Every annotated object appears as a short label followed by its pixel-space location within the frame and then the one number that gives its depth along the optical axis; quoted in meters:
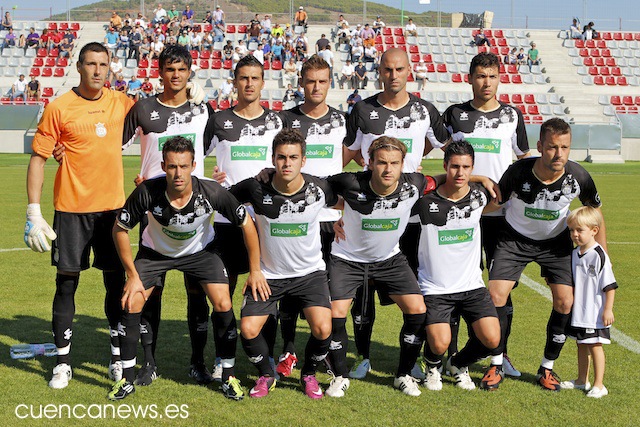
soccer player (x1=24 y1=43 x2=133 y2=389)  5.69
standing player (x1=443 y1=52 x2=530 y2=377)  6.23
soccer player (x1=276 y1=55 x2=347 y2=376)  6.14
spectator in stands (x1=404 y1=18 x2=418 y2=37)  39.16
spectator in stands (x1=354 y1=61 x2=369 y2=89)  33.12
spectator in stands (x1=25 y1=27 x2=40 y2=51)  35.50
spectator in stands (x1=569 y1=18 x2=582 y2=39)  40.28
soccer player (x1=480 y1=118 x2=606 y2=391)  5.68
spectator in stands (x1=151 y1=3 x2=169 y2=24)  37.52
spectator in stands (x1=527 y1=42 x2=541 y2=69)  37.00
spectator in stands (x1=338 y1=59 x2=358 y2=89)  33.12
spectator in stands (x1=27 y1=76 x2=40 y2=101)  30.02
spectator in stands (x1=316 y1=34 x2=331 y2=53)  33.59
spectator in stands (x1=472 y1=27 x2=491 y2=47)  38.38
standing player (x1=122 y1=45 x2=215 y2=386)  5.84
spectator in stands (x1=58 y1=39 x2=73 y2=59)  34.88
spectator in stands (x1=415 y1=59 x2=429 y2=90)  34.06
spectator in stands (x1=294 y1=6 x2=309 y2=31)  38.66
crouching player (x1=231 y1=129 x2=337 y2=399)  5.46
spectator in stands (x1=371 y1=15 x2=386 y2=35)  39.22
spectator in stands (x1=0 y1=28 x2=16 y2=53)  35.72
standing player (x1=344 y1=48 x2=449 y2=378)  6.16
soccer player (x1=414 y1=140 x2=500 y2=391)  5.63
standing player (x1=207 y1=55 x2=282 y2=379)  6.00
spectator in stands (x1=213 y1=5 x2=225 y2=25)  37.19
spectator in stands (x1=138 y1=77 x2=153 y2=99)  28.34
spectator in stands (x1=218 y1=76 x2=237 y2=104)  30.02
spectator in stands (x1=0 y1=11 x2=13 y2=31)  36.59
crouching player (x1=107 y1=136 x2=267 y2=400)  5.34
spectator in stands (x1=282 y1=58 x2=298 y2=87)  33.50
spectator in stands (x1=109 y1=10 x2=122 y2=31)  36.41
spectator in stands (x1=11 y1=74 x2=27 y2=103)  30.03
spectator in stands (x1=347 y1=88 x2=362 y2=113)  29.75
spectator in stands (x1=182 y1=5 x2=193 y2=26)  38.09
